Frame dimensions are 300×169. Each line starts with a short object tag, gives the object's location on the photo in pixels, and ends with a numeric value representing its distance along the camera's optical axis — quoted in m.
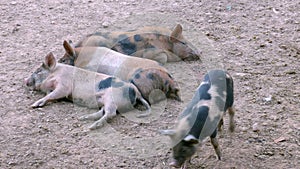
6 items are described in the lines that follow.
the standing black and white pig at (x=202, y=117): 6.21
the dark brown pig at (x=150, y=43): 9.72
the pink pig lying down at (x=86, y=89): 8.11
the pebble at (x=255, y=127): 7.60
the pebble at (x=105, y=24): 11.28
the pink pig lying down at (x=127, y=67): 8.40
